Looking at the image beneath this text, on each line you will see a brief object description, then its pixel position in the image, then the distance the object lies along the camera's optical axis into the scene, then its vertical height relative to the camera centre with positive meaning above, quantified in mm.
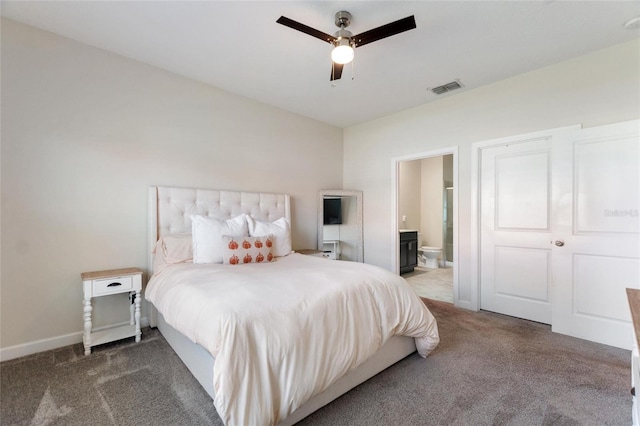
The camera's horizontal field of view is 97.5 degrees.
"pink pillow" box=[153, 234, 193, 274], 2725 -362
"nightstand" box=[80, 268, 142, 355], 2396 -692
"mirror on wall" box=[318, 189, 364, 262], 4691 -171
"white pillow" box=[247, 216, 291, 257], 3201 -213
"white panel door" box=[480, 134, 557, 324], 3102 -177
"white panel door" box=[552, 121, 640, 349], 2541 -196
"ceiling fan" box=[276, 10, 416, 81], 1941 +1317
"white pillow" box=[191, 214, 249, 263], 2742 -212
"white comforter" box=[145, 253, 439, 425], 1325 -643
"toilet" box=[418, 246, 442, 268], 6232 -951
